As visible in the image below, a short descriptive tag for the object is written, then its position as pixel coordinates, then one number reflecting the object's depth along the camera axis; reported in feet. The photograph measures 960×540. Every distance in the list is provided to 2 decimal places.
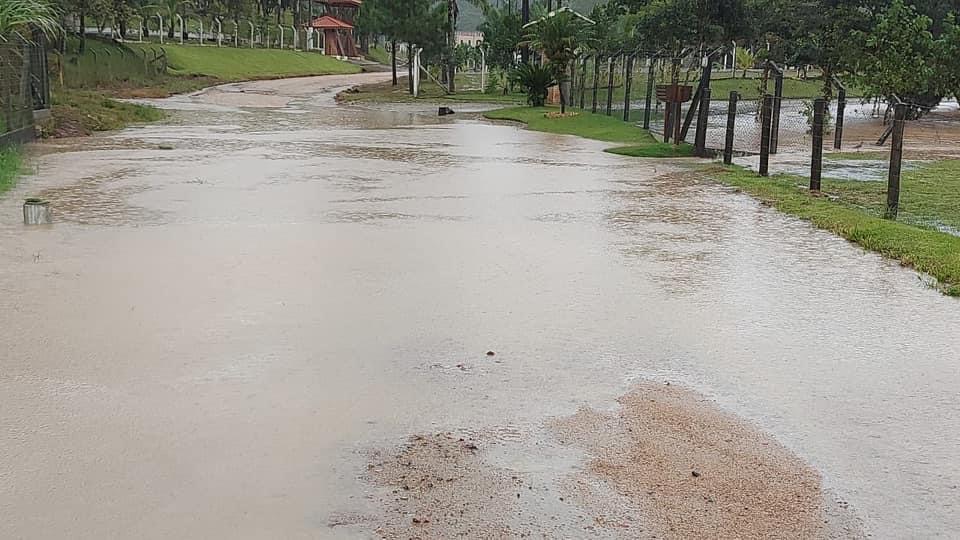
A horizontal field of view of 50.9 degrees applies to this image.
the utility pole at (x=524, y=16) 126.31
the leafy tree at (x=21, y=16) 45.21
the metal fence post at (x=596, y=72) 87.10
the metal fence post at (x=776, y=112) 53.01
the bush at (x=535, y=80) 94.53
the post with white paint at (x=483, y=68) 137.59
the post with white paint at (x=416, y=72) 124.57
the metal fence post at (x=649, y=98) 69.51
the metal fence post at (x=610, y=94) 80.91
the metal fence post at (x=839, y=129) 61.50
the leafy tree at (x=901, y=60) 41.96
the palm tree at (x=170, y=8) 169.37
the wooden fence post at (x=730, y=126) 47.01
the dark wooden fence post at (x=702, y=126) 53.52
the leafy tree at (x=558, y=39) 90.33
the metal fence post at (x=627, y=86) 73.20
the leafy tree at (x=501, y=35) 129.70
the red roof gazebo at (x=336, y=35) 228.84
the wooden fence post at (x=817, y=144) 37.91
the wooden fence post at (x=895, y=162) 31.50
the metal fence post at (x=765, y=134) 43.32
